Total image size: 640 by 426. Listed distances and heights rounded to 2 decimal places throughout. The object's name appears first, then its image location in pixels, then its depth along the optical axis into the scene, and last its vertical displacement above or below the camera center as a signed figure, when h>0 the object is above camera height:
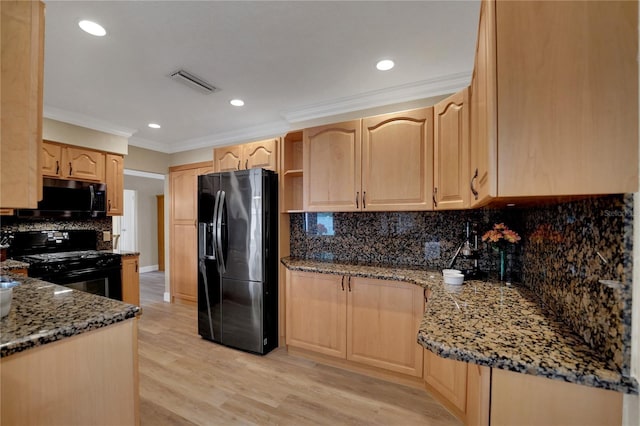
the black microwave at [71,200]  3.09 +0.13
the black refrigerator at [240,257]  2.72 -0.49
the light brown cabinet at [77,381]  0.95 -0.67
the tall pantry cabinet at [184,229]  4.33 -0.31
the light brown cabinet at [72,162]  3.16 +0.59
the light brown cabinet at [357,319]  2.18 -0.95
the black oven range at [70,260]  2.89 -0.56
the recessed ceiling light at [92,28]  1.72 +1.17
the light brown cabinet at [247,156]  3.00 +0.62
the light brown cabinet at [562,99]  0.76 +0.33
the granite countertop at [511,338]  0.79 -0.47
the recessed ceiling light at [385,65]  2.13 +1.16
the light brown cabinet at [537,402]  0.79 -0.59
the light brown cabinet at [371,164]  2.29 +0.42
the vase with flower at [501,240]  1.78 -0.20
